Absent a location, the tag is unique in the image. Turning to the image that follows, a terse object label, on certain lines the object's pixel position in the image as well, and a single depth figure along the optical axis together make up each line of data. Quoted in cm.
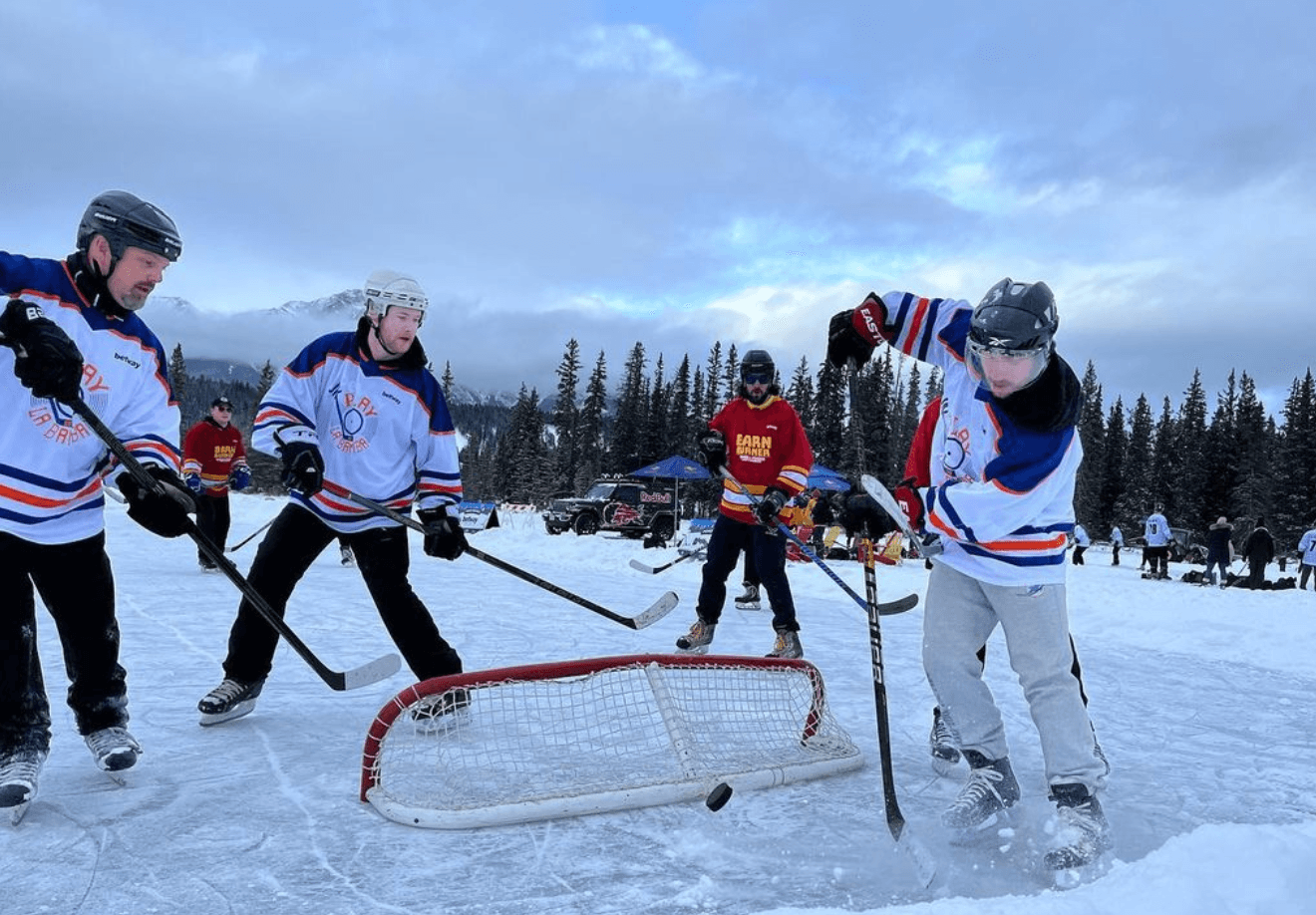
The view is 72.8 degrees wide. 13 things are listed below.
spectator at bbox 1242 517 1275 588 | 1270
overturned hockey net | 220
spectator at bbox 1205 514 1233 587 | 1356
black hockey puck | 212
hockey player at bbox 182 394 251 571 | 734
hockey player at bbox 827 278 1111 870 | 211
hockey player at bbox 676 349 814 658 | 461
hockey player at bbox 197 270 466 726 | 301
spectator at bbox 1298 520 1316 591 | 1379
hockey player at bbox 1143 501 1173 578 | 1471
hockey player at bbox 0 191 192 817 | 211
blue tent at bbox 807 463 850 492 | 2200
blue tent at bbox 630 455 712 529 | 1823
